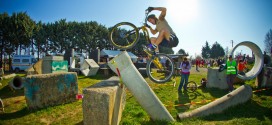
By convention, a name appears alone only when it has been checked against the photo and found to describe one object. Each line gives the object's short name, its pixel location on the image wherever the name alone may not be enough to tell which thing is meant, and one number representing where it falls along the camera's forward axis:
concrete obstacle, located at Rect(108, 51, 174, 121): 4.86
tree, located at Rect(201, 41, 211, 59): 99.06
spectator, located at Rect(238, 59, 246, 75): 14.03
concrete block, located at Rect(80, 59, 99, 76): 18.85
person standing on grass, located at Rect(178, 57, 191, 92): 10.01
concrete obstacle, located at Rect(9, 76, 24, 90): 10.24
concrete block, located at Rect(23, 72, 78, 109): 7.16
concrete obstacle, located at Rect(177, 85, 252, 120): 5.80
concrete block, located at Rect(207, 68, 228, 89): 10.81
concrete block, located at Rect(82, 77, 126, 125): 3.94
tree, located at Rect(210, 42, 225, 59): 94.06
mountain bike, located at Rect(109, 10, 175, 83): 6.65
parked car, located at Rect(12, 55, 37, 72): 29.88
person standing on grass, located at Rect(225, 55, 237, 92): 9.29
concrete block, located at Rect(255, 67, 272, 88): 10.46
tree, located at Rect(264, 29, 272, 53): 78.81
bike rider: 6.85
